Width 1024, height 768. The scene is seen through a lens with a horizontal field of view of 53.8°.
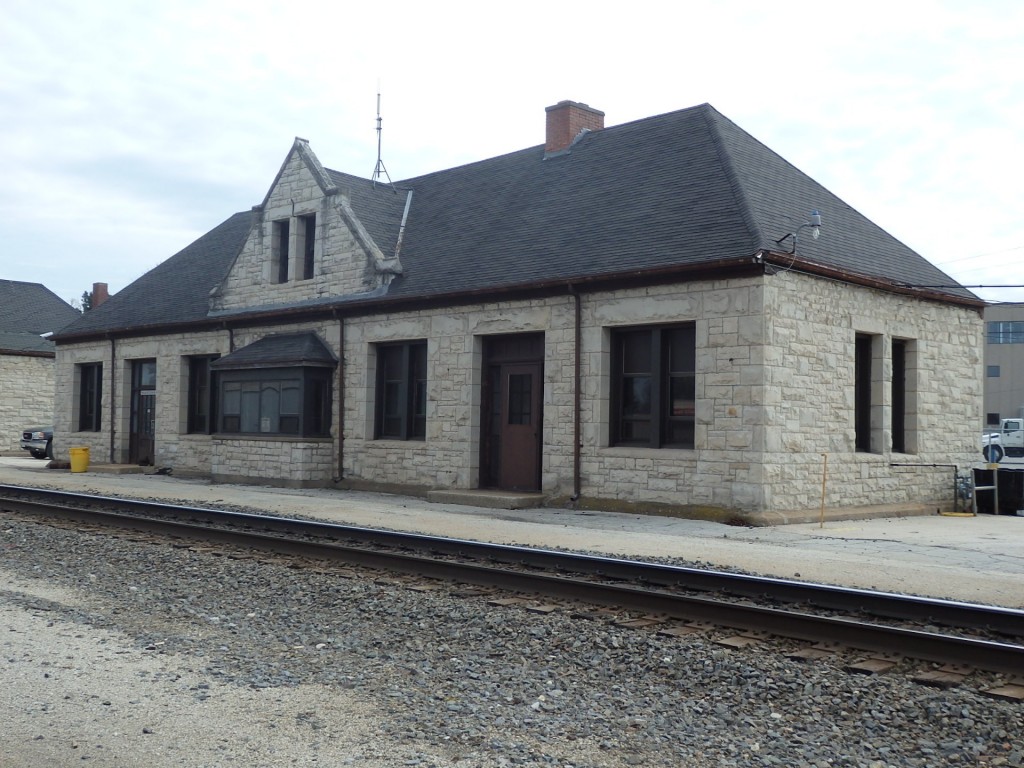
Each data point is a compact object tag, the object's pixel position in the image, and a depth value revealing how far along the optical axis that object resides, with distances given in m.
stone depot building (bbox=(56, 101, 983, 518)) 15.72
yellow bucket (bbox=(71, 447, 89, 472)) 27.02
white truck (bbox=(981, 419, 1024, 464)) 40.44
